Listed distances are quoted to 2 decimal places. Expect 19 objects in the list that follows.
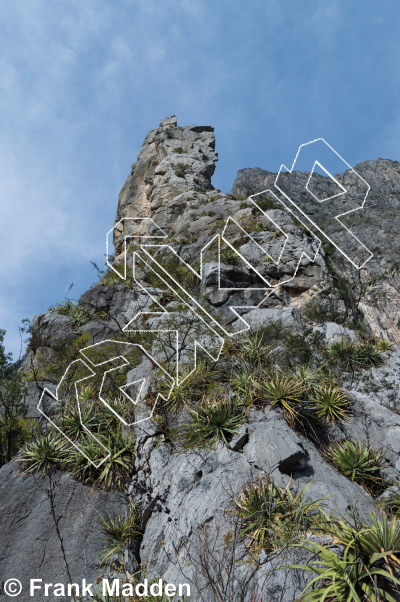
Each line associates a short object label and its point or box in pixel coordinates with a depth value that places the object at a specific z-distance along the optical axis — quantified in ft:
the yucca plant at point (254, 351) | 29.77
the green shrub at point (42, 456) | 26.40
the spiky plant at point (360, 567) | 11.23
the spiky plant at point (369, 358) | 32.35
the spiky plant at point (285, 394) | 23.41
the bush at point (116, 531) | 21.30
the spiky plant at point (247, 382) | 24.49
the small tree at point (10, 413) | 30.89
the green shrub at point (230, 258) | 49.24
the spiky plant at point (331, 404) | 24.00
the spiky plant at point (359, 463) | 20.40
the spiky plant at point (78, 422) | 28.73
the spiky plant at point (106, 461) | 25.38
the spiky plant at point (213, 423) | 22.36
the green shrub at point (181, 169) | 87.97
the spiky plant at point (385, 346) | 34.45
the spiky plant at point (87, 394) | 32.89
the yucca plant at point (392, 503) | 17.07
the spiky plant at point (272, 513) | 15.43
